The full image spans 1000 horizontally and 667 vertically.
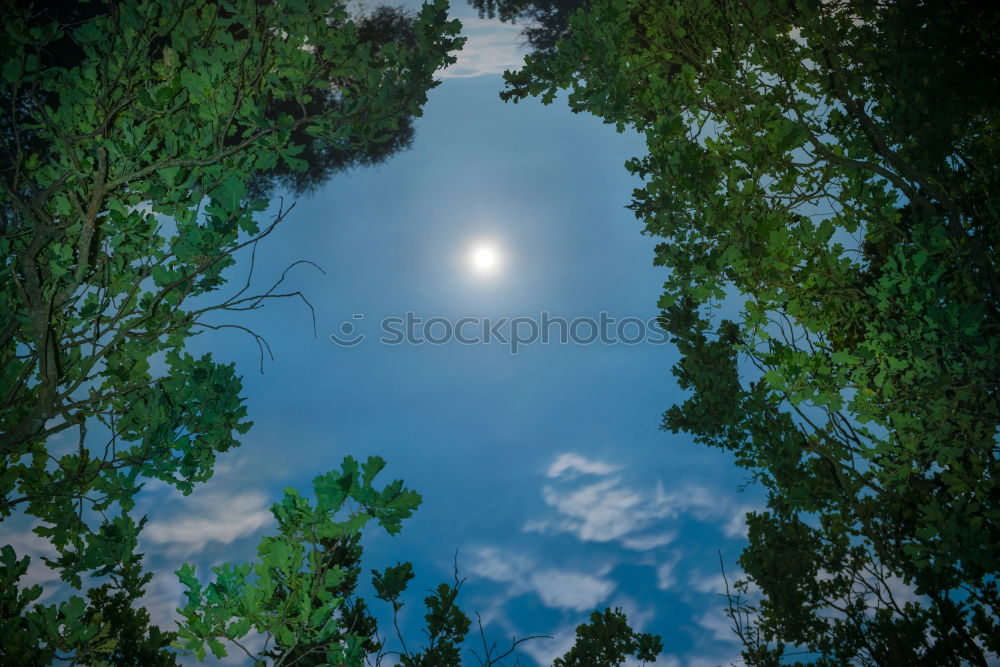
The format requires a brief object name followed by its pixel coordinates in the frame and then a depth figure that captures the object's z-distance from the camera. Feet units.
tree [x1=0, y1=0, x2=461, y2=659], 10.48
